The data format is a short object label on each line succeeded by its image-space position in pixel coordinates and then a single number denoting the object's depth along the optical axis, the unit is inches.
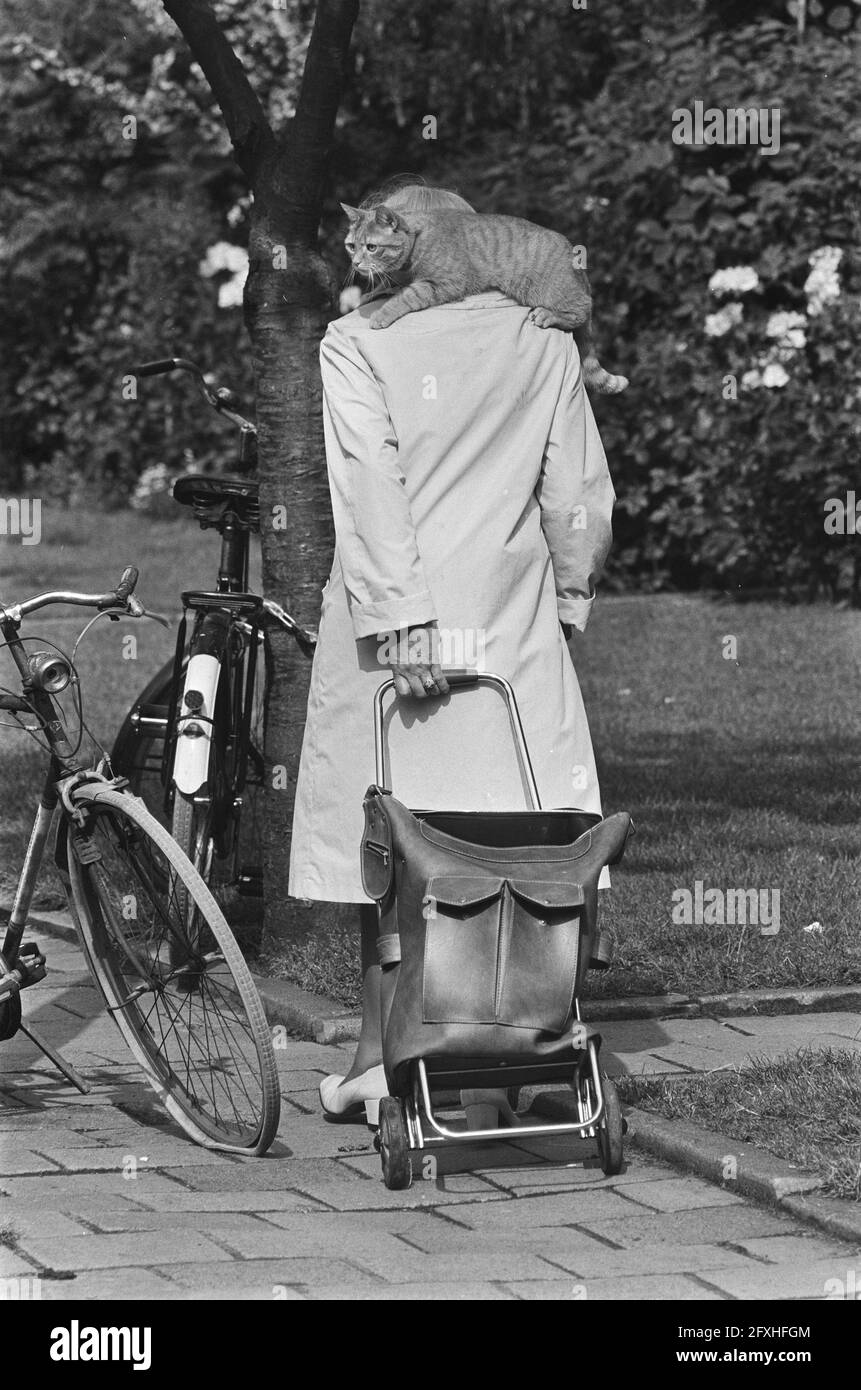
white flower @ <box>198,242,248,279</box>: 654.5
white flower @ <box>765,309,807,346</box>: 488.4
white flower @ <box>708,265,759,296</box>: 496.7
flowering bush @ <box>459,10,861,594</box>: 490.6
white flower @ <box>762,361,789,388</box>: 489.1
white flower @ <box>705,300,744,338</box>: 498.6
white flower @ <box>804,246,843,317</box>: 486.6
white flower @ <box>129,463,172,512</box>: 703.7
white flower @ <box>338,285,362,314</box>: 609.7
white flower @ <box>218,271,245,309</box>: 610.9
